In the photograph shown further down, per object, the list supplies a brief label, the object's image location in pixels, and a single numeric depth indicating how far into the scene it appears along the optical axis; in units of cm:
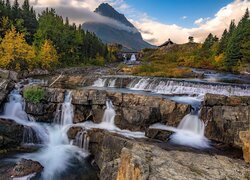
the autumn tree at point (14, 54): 2684
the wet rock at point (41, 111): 1580
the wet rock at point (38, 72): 2809
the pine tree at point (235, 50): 3886
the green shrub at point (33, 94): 1601
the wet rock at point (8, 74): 2234
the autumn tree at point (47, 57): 3267
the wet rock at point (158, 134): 1228
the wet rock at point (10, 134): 1278
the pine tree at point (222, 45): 4882
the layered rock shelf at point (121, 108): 1400
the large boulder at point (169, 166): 543
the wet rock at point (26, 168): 995
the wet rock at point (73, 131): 1367
